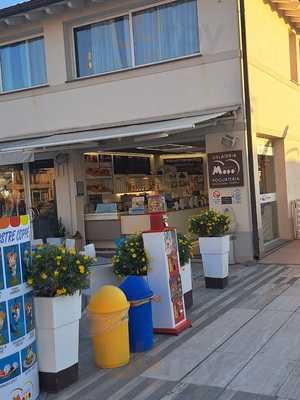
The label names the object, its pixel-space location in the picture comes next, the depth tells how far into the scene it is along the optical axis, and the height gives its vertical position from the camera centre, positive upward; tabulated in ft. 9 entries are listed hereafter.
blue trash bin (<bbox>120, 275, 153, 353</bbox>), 19.48 -4.27
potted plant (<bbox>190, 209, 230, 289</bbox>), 29.09 -2.97
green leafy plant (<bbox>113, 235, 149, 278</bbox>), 21.72 -2.51
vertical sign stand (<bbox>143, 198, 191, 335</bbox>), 21.44 -3.42
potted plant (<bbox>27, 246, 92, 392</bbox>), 15.93 -3.21
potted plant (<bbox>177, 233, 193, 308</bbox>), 24.68 -3.32
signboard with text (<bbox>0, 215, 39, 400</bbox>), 14.76 -3.17
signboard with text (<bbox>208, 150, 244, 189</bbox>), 36.78 +1.37
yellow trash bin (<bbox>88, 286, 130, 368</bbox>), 17.89 -4.25
